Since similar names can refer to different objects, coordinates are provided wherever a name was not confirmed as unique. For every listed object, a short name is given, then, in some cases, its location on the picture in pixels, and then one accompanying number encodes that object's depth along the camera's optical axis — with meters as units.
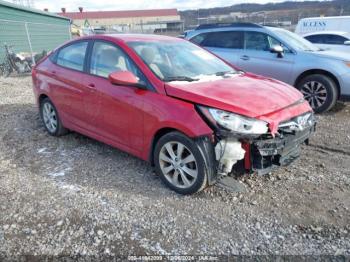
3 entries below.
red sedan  3.09
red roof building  59.57
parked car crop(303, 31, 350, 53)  10.85
